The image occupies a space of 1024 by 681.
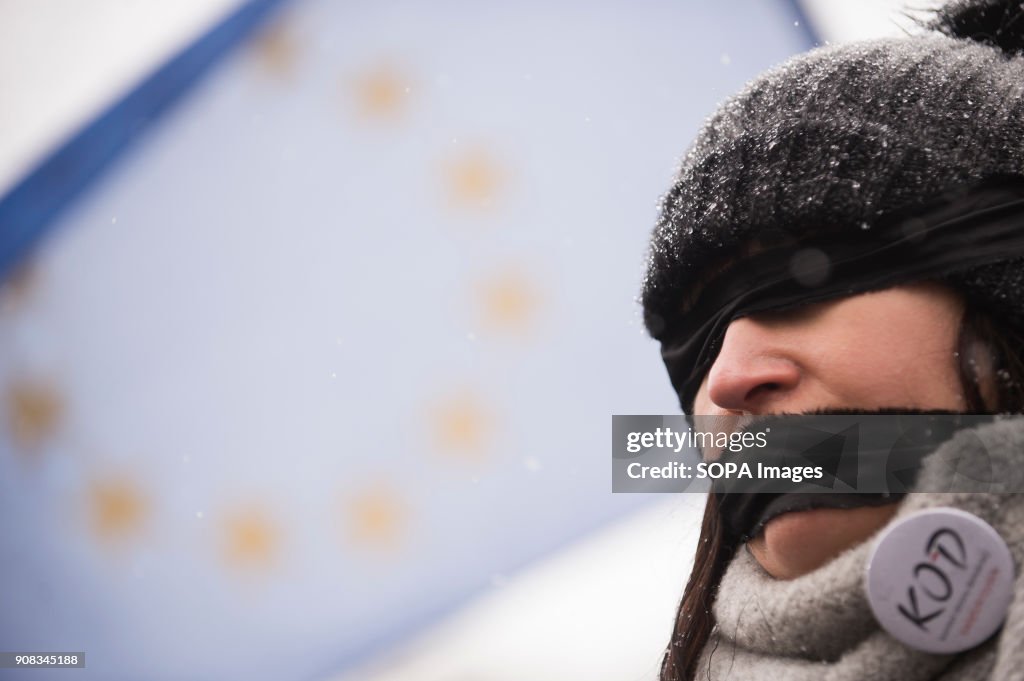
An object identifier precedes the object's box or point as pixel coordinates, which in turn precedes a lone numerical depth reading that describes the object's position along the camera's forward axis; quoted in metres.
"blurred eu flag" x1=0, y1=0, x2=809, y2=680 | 3.97
